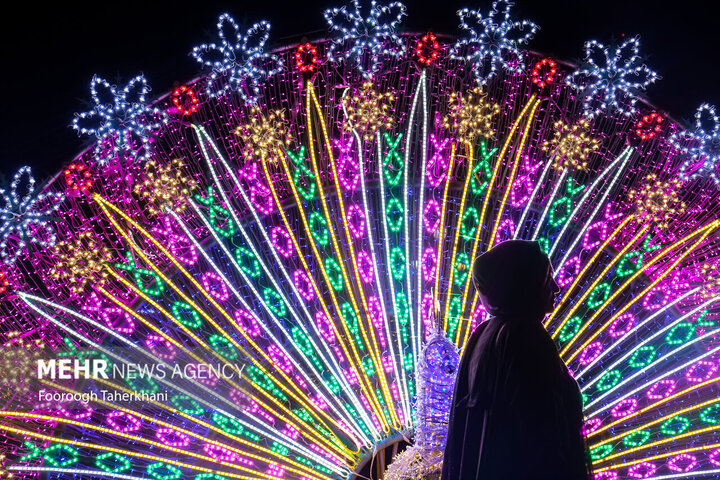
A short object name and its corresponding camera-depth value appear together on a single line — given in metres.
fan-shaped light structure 5.96
